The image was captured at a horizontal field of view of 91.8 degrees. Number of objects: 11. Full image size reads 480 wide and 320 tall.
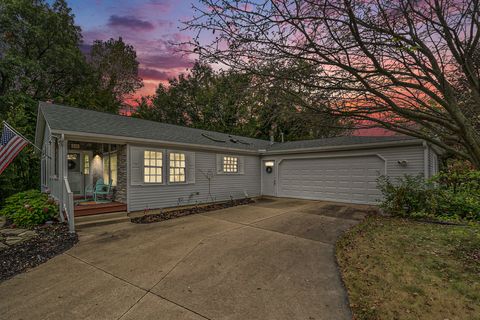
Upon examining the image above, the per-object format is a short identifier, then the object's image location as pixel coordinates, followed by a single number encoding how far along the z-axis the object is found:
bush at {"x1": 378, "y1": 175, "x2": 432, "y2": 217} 7.20
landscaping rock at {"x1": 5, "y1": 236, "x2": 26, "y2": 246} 5.13
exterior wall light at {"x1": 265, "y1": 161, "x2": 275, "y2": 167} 13.03
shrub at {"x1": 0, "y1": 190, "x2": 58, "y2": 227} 6.47
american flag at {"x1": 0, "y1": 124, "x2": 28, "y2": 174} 6.02
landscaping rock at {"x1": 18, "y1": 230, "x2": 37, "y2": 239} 5.57
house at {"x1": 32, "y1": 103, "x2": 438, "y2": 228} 7.82
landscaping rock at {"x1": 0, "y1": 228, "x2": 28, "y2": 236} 5.73
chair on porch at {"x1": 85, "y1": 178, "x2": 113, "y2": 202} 8.27
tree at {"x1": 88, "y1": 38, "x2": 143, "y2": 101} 22.22
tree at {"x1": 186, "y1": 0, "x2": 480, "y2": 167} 2.86
